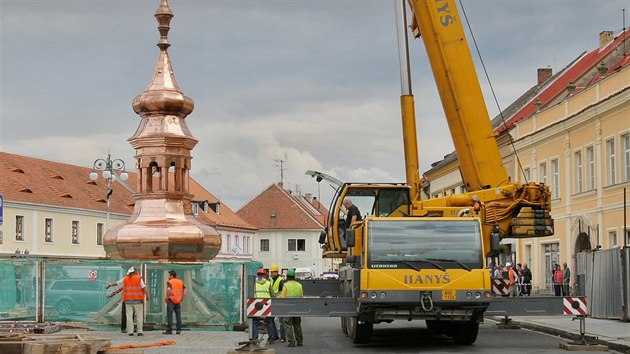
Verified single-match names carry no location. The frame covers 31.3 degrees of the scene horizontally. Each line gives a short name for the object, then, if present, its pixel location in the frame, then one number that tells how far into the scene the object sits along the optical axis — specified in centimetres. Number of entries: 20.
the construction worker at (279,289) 2425
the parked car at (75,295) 2666
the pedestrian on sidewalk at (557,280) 4197
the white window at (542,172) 5325
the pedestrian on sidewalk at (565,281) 4223
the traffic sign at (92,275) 2676
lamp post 4125
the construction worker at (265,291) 2381
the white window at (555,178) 5125
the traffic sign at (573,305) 2088
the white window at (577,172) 4819
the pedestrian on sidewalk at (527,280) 4650
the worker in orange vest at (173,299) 2522
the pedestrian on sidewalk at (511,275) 3768
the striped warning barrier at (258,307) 2039
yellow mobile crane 1983
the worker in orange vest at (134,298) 2495
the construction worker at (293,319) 2242
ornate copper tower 2734
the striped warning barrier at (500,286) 2443
